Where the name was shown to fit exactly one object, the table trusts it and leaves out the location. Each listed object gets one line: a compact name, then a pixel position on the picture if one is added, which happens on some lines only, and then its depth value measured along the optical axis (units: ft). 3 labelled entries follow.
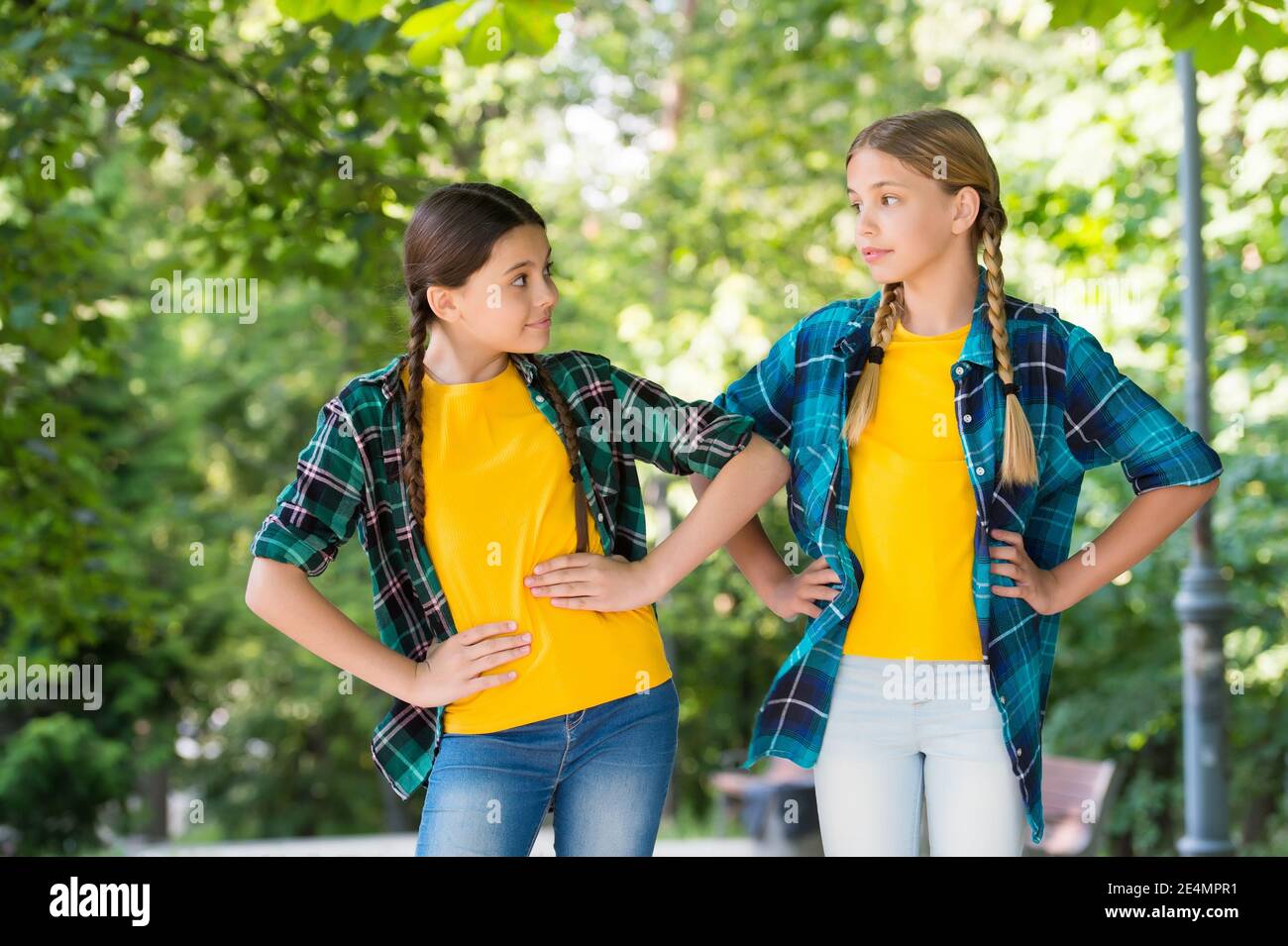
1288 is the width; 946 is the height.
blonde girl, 7.32
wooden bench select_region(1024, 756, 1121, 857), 25.11
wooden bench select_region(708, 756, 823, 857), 26.71
